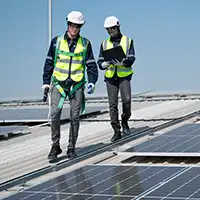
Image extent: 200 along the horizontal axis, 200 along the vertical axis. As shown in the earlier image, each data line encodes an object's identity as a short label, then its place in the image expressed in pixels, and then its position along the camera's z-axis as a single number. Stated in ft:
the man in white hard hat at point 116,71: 37.61
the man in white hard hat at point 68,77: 32.46
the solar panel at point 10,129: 44.24
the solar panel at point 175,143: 31.39
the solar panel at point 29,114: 53.19
